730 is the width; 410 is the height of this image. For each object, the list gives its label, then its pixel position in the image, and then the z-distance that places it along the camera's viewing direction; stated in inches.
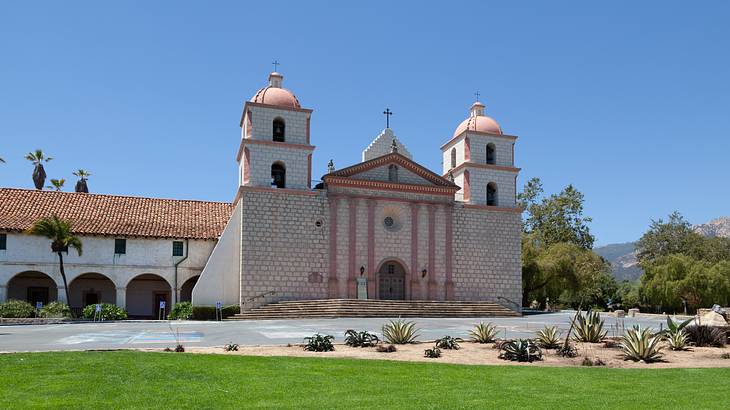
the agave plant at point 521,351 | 550.0
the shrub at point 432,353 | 570.6
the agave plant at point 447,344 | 629.3
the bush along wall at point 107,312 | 1266.0
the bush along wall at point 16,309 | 1243.8
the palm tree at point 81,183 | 2399.1
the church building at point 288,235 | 1379.2
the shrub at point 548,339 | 624.7
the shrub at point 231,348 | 599.2
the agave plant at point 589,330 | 671.8
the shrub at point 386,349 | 600.4
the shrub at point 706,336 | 667.4
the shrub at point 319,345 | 606.9
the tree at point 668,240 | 2623.0
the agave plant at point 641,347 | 552.1
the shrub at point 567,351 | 577.6
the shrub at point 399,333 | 666.2
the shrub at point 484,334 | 681.0
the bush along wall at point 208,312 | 1310.3
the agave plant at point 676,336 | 628.8
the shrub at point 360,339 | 645.3
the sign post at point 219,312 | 1286.4
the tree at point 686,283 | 1910.7
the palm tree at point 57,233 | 1304.1
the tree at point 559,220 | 2396.7
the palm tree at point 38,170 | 2288.4
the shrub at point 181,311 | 1317.7
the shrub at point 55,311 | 1264.8
